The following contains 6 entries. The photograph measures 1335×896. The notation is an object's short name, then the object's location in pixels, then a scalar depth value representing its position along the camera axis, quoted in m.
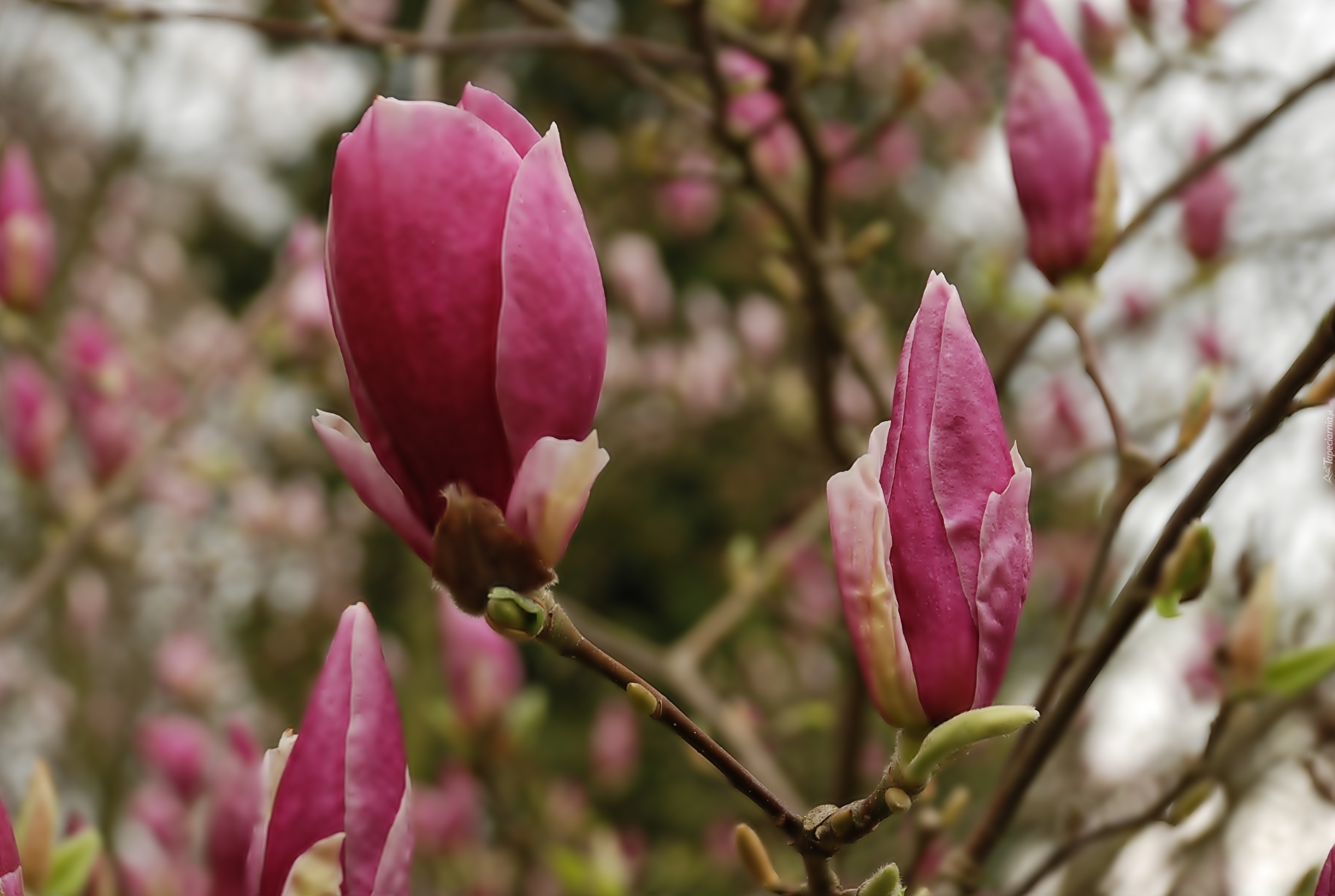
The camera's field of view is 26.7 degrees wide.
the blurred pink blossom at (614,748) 2.72
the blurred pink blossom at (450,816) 2.30
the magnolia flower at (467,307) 0.46
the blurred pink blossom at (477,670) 1.49
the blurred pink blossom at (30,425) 1.82
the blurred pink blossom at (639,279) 3.54
